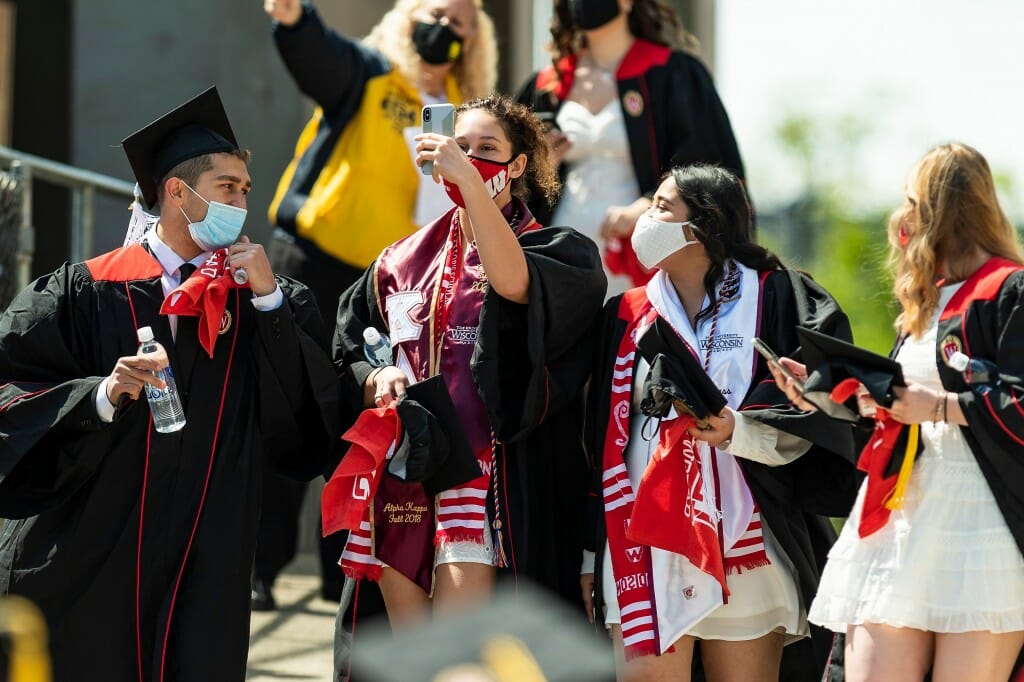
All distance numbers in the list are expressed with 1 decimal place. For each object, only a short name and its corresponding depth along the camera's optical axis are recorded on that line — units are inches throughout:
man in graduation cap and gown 361.1
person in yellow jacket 528.7
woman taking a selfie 377.1
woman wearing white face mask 367.9
